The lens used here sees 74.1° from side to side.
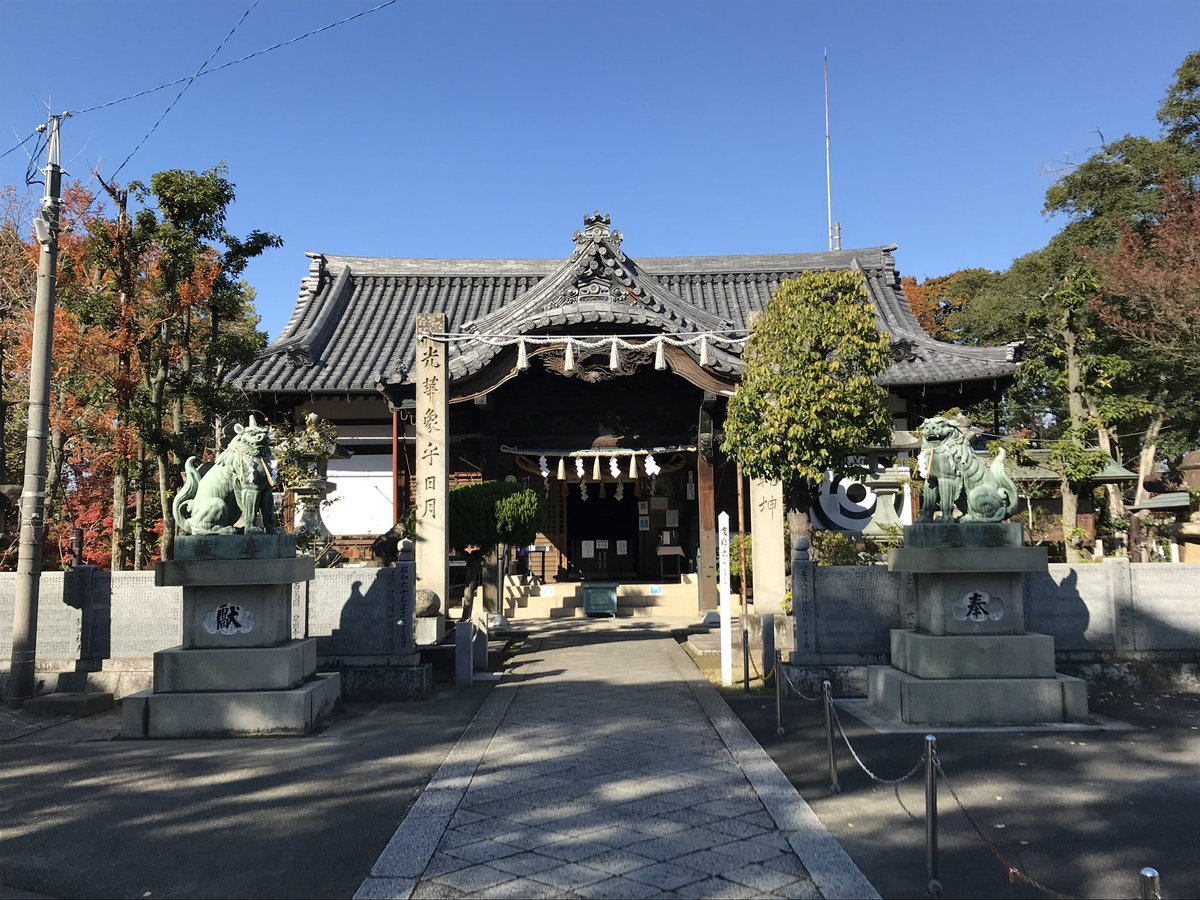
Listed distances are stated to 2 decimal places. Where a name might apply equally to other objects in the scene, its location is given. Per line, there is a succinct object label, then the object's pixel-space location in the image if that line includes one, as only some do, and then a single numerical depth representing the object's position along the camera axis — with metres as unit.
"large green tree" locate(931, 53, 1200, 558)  15.66
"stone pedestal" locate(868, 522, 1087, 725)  8.55
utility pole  9.78
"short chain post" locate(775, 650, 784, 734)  8.29
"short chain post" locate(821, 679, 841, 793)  6.39
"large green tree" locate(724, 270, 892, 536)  11.44
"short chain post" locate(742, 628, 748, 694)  10.33
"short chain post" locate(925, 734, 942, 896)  4.67
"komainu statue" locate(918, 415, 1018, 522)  9.00
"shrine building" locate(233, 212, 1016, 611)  17.12
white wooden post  10.84
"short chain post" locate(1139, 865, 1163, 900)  3.08
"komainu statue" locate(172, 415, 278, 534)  8.95
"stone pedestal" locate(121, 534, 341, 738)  8.41
